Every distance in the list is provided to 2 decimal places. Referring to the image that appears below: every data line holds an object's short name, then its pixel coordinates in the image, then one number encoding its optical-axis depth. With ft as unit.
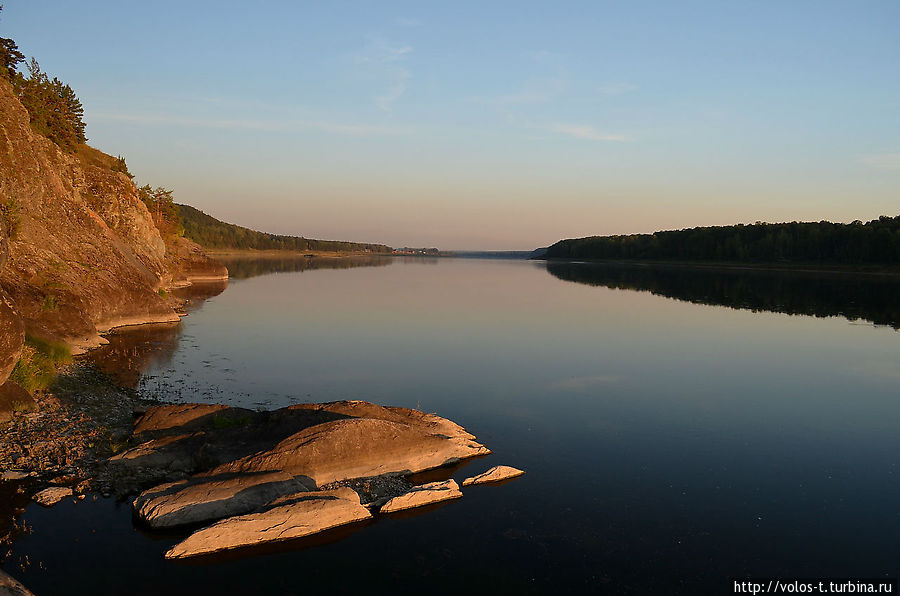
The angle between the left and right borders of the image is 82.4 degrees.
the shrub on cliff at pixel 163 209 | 287.30
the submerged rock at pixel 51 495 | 40.86
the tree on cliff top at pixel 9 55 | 134.43
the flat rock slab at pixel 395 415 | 59.16
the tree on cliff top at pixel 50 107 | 156.46
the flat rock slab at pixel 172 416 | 54.75
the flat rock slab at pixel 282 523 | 36.45
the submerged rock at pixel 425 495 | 43.75
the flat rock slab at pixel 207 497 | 39.17
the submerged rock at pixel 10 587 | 28.60
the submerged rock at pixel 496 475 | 49.29
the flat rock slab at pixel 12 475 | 43.31
